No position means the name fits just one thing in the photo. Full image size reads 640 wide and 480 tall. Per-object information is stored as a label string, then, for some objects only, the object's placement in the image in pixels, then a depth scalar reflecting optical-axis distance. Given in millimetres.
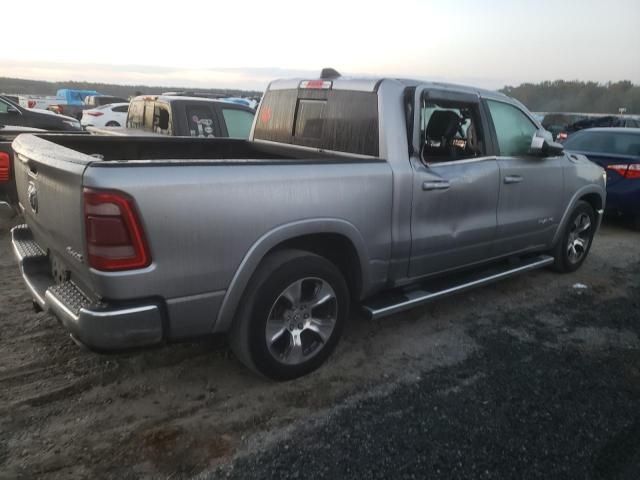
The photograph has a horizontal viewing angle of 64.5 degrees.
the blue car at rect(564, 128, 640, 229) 7484
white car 18625
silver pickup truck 2426
